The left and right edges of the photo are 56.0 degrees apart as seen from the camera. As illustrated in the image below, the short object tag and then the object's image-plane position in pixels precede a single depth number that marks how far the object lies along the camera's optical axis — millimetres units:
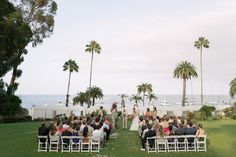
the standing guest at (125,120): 17252
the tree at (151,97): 63451
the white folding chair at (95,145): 9924
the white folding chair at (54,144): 9873
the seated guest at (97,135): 10177
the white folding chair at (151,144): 9889
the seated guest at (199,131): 10060
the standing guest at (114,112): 16518
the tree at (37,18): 26261
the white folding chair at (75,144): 9910
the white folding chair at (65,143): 9915
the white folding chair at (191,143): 9865
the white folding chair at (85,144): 9971
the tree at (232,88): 39324
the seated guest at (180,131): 10253
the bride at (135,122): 16210
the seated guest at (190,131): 10164
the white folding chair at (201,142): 9784
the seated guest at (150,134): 10008
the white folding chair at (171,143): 9873
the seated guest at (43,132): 10168
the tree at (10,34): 21468
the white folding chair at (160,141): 9828
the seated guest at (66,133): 10067
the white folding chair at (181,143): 9941
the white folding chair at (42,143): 9915
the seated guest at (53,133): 9873
